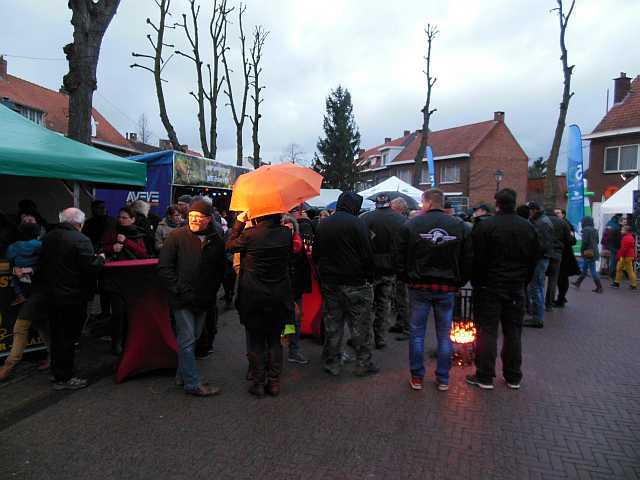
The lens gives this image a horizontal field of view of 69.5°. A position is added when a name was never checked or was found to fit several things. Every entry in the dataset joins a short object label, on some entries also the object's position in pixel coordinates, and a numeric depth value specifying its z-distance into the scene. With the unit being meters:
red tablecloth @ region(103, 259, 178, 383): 4.62
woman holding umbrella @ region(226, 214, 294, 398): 4.22
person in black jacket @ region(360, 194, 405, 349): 6.02
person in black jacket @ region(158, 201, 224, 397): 4.21
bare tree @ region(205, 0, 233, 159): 20.61
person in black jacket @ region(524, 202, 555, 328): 7.34
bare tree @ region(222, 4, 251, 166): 23.53
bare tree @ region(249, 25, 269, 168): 25.16
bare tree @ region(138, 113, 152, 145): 49.16
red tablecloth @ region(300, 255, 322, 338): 6.16
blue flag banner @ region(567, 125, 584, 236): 14.53
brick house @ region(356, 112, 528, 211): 37.44
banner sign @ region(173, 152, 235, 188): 11.41
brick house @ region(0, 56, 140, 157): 25.62
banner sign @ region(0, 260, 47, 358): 4.96
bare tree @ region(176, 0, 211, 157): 19.80
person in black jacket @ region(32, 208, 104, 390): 4.41
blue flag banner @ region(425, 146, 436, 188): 21.62
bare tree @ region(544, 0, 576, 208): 18.27
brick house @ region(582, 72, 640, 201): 22.94
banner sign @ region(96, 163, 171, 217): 11.32
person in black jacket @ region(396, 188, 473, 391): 4.44
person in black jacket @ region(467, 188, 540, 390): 4.59
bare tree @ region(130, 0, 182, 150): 16.92
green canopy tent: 5.22
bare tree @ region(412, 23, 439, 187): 24.92
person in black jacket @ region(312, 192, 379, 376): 4.86
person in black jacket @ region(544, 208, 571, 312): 8.17
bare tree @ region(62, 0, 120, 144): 7.71
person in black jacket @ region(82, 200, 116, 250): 6.73
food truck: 11.30
